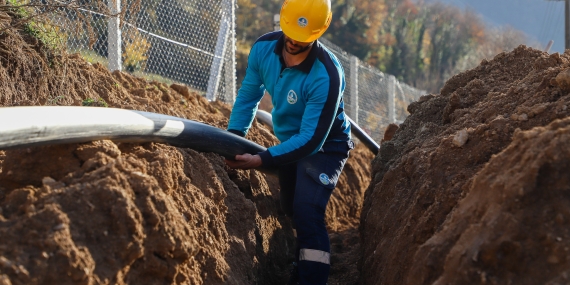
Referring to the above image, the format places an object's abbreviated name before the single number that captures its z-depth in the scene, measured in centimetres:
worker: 425
